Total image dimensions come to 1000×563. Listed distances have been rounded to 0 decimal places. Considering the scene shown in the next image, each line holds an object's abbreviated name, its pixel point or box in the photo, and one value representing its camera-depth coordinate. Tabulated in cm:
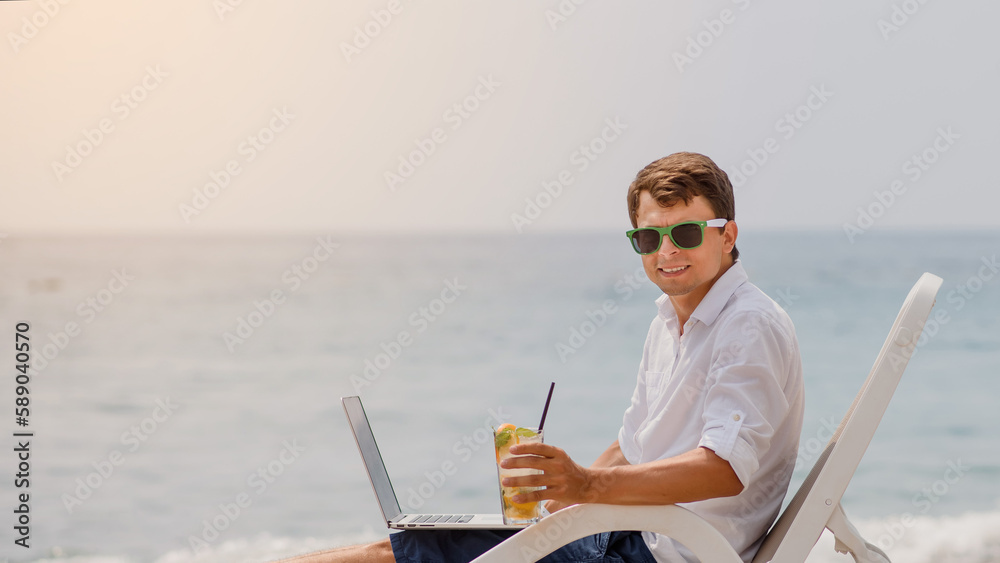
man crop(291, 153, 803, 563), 398
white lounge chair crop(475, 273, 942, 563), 392
